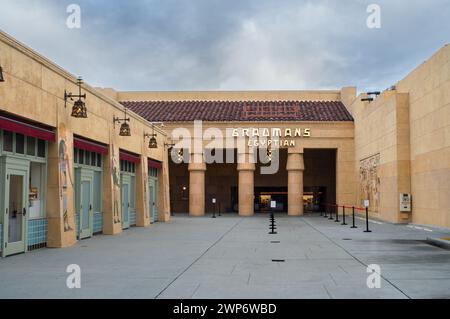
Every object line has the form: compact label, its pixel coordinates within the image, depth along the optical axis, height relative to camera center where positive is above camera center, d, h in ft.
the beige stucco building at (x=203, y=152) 50.11 +6.41
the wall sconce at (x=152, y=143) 88.48 +7.95
